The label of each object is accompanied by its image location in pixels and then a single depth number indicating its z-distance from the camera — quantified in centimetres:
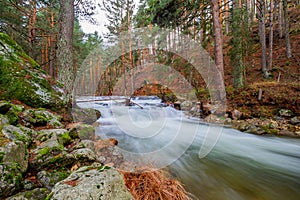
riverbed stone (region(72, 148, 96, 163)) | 227
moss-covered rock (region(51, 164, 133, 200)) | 126
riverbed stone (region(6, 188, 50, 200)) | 142
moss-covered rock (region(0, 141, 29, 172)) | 160
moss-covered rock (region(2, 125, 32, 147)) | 203
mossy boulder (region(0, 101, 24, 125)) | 269
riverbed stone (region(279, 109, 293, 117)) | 625
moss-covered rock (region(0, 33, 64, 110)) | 396
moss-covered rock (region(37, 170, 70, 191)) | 171
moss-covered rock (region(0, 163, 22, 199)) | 140
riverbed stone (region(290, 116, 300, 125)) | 584
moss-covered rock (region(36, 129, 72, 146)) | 259
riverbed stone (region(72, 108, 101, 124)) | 533
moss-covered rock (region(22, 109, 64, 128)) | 316
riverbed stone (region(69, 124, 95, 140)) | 342
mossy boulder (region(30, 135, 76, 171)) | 197
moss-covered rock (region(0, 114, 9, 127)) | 233
